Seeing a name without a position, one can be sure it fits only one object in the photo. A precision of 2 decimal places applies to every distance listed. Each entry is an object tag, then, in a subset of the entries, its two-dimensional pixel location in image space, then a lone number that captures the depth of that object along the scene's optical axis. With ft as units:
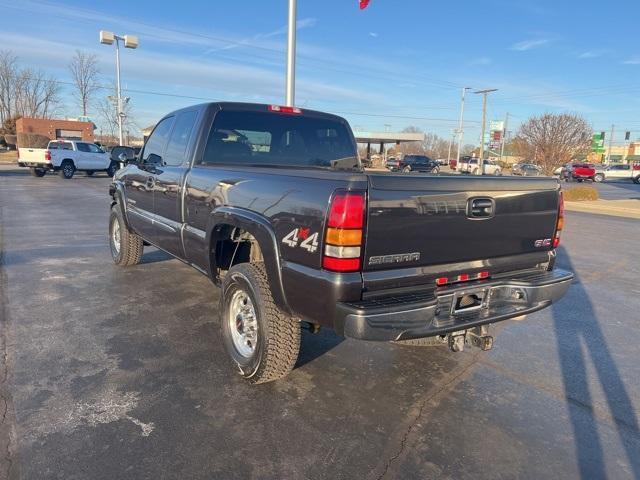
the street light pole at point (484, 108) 132.98
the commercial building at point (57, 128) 170.07
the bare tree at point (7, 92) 176.96
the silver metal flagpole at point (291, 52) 31.48
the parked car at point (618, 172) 153.50
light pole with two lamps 83.20
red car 136.98
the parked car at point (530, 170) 95.45
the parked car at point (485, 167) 152.61
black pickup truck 8.63
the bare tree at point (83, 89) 170.81
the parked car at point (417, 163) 118.32
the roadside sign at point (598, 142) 243.44
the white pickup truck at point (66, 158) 74.59
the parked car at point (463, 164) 155.53
